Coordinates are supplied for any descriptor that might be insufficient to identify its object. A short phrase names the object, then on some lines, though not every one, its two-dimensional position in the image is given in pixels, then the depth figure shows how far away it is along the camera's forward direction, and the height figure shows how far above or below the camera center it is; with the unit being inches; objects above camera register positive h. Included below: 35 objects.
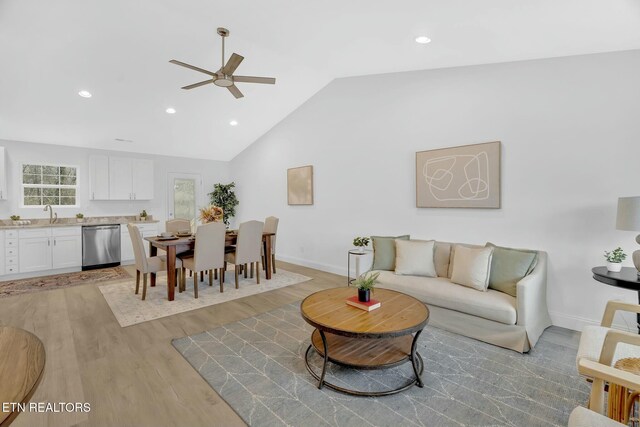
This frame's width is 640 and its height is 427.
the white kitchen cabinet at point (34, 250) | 197.2 -30.2
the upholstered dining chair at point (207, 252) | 156.6 -24.6
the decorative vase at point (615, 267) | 101.3 -19.6
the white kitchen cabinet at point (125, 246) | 237.9 -32.3
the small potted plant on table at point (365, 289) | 98.0 -27.0
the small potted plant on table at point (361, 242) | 170.2 -20.0
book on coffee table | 94.6 -31.3
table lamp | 91.5 -2.0
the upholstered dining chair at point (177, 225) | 206.4 -13.2
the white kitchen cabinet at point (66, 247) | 209.2 -30.0
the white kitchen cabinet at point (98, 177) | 234.9 +22.7
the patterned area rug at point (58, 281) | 172.6 -48.5
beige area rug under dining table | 136.0 -48.4
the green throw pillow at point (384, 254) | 150.2 -23.5
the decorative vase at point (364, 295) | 98.1 -28.9
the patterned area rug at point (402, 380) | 72.3 -50.3
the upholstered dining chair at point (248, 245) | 175.3 -23.0
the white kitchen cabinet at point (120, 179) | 243.3 +23.0
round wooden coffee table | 80.8 -33.5
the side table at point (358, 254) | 167.3 -26.6
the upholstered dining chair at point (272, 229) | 206.8 -15.4
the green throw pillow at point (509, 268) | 115.0 -23.3
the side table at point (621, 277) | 90.7 -21.6
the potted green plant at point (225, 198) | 304.7 +9.0
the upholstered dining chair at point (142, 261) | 151.4 -29.2
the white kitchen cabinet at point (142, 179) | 255.0 +23.8
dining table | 152.4 -22.0
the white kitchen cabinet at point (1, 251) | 190.1 -29.5
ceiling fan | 120.8 +56.7
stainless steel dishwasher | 220.2 -30.6
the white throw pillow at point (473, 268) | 119.4 -24.6
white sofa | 102.7 -37.2
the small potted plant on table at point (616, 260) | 101.4 -17.6
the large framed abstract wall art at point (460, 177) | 137.8 +15.9
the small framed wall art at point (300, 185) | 225.3 +17.2
